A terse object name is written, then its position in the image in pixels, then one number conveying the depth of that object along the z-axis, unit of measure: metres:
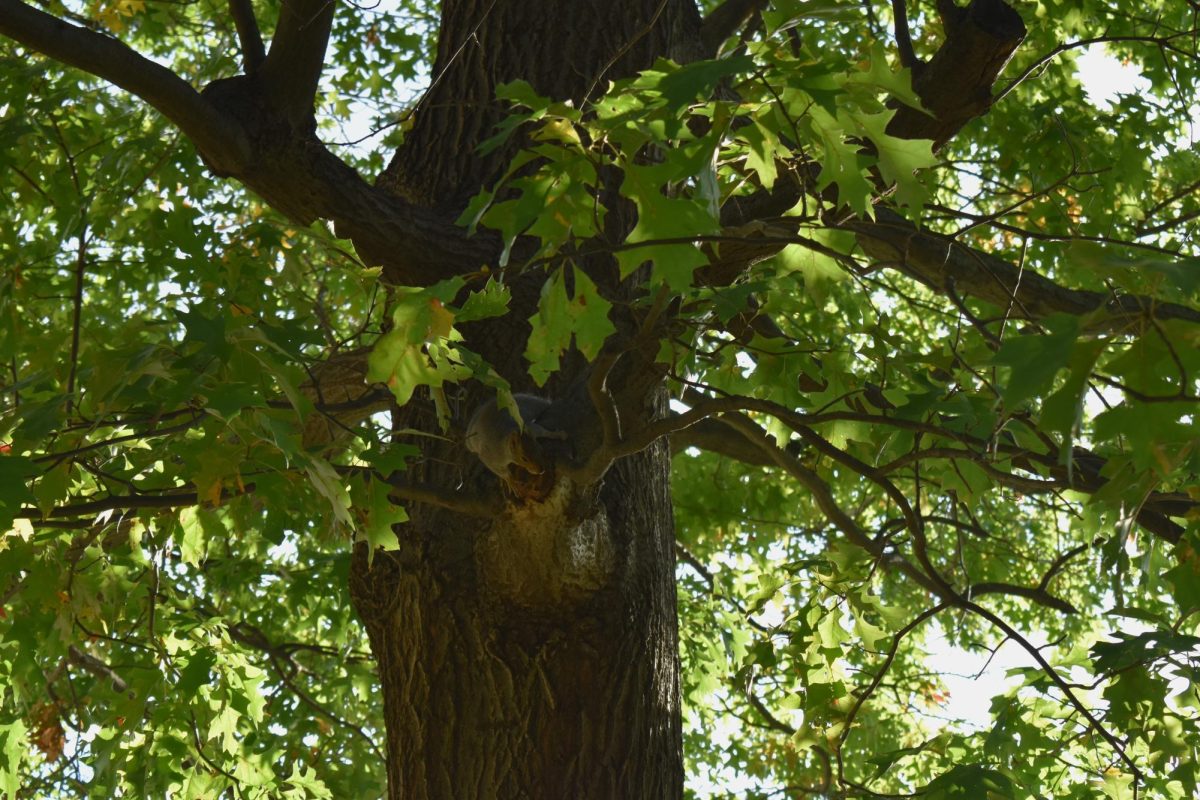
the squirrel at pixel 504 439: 4.75
